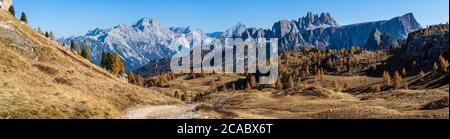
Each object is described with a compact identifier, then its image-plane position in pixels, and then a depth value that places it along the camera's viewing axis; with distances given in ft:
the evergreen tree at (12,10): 537.40
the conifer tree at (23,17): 553.64
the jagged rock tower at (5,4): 531.21
